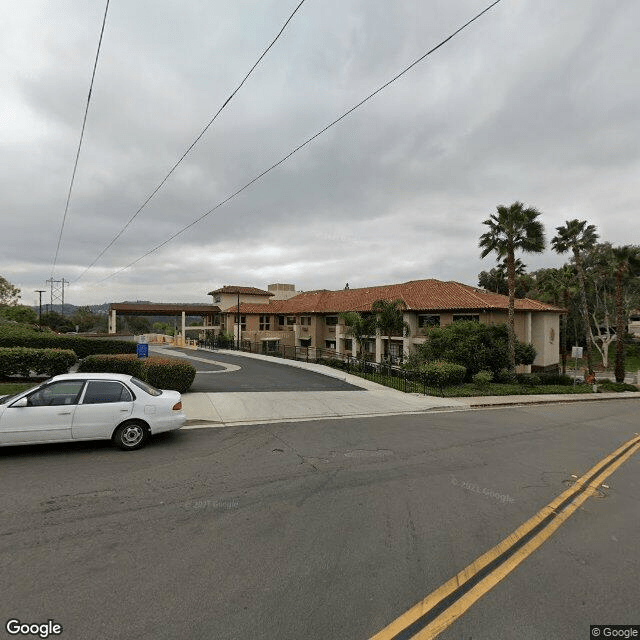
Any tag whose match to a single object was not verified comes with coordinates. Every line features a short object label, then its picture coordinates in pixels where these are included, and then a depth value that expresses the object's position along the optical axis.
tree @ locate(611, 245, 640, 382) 30.89
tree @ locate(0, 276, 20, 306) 54.05
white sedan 6.93
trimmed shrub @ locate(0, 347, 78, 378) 13.30
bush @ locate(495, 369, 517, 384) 23.25
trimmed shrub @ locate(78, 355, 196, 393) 13.23
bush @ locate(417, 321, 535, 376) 22.55
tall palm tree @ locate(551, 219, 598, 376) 35.50
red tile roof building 30.03
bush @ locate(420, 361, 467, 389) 18.19
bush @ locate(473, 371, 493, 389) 19.05
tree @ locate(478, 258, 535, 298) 53.47
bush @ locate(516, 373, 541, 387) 24.24
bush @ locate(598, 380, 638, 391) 28.14
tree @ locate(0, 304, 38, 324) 48.33
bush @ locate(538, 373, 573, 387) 28.98
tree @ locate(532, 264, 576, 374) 35.03
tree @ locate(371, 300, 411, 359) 27.25
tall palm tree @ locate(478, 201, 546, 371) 23.91
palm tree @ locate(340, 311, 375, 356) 28.65
